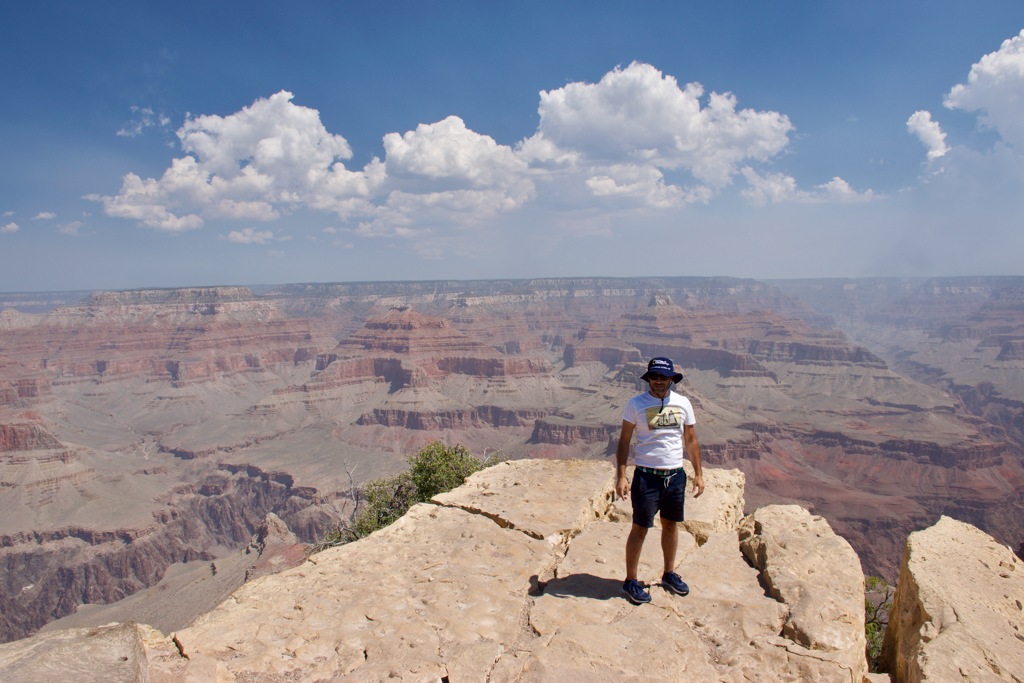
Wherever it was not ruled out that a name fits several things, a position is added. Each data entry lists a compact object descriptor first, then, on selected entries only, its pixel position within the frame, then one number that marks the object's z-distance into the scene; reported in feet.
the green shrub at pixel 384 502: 65.31
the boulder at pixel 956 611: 19.30
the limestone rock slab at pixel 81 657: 13.55
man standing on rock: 22.72
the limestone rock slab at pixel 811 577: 19.97
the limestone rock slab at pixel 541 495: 31.19
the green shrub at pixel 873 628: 30.50
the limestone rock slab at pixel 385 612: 19.19
